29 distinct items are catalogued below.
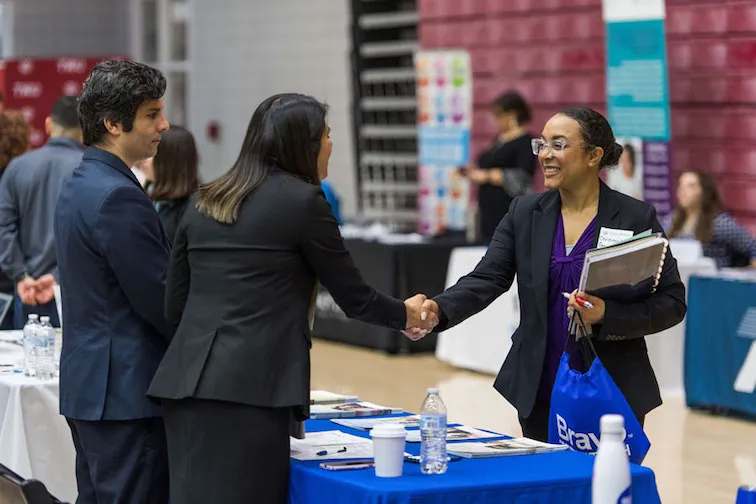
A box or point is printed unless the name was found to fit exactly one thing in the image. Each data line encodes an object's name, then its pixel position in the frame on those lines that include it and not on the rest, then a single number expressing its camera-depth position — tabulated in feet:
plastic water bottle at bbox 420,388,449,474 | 14.76
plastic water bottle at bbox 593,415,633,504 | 13.08
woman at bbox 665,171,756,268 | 40.65
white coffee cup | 14.30
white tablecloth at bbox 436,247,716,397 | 38.41
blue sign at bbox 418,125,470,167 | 52.42
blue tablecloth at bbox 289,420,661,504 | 14.00
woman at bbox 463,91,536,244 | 45.10
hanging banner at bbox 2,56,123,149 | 57.28
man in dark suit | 16.15
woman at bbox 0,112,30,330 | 29.87
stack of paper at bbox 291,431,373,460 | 15.58
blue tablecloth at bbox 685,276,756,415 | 35.15
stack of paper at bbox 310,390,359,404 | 19.52
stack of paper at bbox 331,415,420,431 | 17.54
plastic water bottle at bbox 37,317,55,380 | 20.44
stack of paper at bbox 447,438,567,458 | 15.84
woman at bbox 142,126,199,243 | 23.97
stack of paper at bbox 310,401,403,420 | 18.38
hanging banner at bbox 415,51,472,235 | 52.54
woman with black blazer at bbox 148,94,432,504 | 14.51
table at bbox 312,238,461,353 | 46.27
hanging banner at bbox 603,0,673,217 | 43.12
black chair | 16.86
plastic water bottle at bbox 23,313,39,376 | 20.50
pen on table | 15.63
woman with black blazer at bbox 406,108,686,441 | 17.54
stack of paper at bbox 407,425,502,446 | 16.67
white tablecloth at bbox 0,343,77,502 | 20.25
